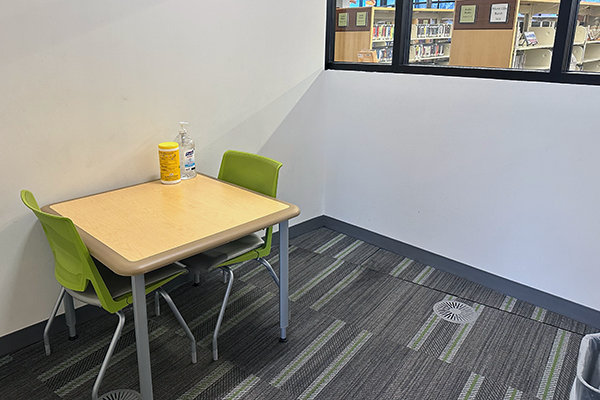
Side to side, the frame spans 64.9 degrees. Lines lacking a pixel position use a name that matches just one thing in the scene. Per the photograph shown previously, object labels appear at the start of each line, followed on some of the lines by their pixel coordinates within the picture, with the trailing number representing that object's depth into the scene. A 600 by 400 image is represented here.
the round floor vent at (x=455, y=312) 2.54
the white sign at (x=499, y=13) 2.56
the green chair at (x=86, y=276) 1.69
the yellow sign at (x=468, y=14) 2.67
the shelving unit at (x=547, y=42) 2.31
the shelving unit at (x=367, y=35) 3.07
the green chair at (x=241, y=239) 2.20
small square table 1.69
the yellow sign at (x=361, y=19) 3.22
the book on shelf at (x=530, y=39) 2.48
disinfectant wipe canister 2.35
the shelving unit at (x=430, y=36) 2.79
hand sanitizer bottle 2.48
